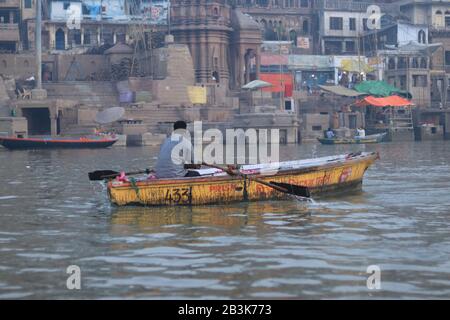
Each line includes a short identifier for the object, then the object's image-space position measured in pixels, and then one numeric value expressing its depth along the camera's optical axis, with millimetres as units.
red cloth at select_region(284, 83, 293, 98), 68581
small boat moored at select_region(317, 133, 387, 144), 59562
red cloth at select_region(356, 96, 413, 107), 65988
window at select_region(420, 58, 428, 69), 74350
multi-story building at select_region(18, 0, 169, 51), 70812
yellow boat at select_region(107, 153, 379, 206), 17844
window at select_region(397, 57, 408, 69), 75312
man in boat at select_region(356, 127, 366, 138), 62938
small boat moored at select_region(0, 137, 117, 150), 51375
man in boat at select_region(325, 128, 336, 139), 61712
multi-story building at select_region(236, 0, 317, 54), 79562
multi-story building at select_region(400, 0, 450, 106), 76062
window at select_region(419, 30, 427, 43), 78250
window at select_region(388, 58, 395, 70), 76438
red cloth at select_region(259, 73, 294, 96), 71125
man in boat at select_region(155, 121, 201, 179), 17719
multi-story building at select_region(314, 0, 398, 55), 79438
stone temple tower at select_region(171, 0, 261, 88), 67062
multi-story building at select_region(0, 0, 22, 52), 67944
